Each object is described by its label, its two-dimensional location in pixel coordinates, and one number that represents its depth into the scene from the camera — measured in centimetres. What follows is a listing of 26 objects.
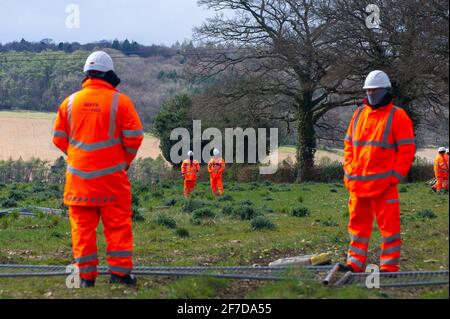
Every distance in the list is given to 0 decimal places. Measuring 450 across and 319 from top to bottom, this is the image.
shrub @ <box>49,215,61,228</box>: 1686
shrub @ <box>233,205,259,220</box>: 1886
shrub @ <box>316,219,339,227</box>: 1697
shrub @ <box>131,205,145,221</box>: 1802
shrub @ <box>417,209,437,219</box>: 1680
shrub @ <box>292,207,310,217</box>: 1977
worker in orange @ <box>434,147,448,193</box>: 2688
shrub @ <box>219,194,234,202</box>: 2615
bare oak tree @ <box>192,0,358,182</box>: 4359
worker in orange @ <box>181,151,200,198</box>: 2864
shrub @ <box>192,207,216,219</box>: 1856
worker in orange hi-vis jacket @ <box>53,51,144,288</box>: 796
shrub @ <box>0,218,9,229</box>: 1675
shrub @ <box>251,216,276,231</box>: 1638
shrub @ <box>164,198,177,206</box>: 2392
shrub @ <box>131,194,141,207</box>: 2362
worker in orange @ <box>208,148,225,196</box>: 2915
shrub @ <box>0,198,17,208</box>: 2295
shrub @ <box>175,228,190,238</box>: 1521
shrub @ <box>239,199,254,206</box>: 2366
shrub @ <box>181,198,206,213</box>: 2110
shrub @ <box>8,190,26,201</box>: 2701
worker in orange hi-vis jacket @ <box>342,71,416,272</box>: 832
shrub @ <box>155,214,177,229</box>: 1664
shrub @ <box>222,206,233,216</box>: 1939
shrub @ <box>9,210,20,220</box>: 1812
